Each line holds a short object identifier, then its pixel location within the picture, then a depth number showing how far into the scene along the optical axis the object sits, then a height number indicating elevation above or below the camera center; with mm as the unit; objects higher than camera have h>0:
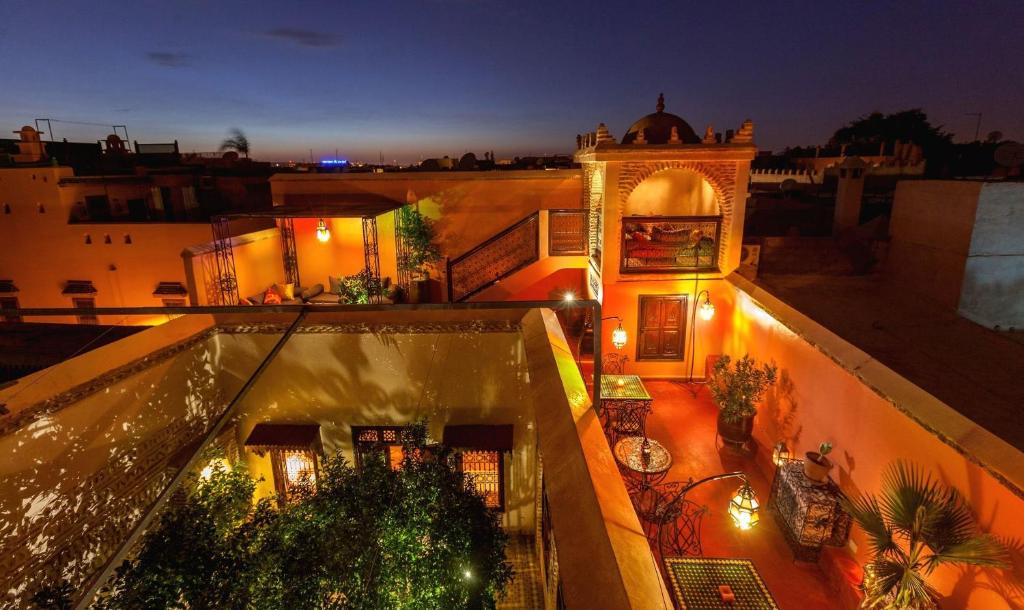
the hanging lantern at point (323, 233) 13625 -1342
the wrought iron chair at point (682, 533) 7301 -5311
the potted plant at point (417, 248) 13648 -1782
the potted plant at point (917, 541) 4465 -3290
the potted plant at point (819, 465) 7184 -4038
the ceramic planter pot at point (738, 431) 9609 -4741
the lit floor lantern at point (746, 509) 5828 -3738
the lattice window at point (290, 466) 8062 -4451
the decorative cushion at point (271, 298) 12611 -2809
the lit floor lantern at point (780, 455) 8055 -4410
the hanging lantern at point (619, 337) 11234 -3444
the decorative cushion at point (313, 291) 13543 -2903
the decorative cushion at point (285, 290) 13344 -2771
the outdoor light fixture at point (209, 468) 7359 -4194
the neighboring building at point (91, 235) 16094 -1554
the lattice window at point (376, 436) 7917 -3900
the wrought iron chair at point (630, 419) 9258 -4399
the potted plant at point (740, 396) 9492 -4072
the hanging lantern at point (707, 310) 11906 -3075
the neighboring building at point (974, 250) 9852 -1546
